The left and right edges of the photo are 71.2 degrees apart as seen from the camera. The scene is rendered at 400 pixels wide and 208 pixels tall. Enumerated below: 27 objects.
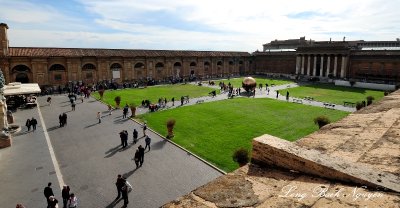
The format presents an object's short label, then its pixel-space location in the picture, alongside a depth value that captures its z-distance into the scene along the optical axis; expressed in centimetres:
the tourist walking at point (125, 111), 2699
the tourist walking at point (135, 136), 1984
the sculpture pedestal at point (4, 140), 1875
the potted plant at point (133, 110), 2709
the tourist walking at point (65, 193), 1188
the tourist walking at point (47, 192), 1182
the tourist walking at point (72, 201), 1125
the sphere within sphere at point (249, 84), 4213
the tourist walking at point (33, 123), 2290
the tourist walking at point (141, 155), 1574
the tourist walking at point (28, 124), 2292
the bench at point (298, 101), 3486
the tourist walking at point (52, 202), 1089
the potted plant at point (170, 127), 2072
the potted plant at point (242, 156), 1356
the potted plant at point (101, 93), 3680
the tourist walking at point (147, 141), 1814
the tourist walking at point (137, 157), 1561
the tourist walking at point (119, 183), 1223
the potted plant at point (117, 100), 3092
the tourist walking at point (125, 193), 1175
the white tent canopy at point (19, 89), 2850
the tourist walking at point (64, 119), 2442
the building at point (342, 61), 5147
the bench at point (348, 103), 3228
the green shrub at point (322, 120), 2002
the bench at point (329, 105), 3169
